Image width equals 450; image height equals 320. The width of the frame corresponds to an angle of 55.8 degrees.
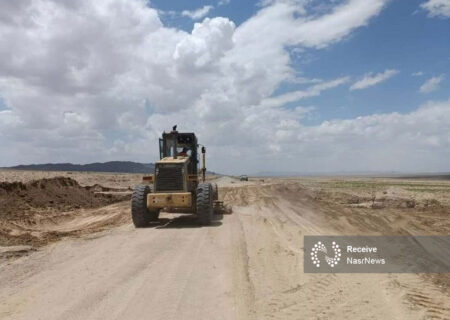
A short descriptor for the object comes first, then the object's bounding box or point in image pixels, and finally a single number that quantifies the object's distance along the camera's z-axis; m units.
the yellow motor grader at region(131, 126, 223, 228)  15.16
